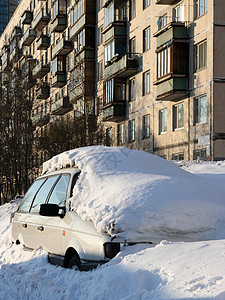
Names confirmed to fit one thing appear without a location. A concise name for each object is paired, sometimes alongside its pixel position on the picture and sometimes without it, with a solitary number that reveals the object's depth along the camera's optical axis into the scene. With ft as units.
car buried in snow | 18.34
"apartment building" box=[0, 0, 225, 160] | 90.89
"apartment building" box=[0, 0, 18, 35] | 578.25
